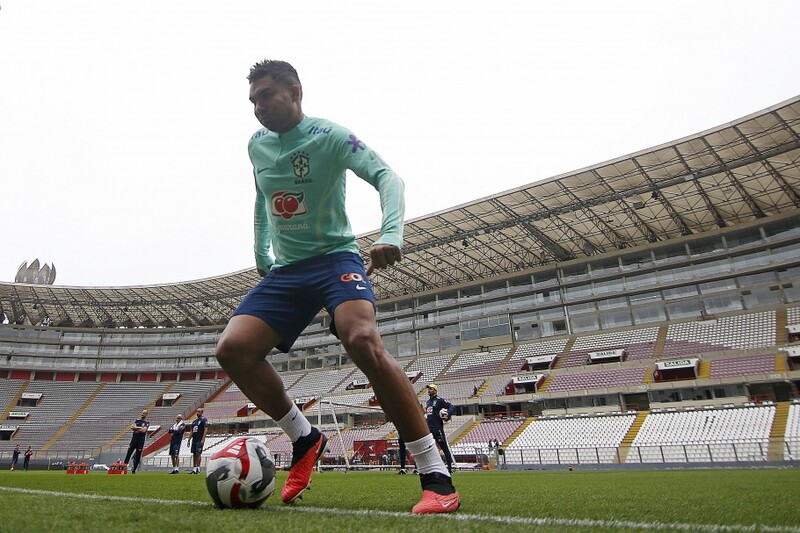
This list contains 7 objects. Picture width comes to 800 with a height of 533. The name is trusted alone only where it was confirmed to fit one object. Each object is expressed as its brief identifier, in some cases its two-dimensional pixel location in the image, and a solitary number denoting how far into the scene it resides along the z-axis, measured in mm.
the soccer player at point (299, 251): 2414
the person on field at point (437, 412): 8594
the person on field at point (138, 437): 10930
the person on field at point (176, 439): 11990
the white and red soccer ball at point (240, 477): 2414
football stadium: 19859
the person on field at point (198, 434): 11614
